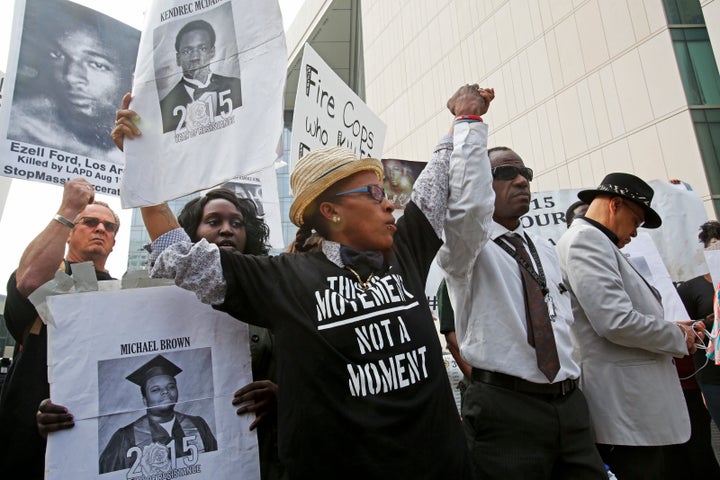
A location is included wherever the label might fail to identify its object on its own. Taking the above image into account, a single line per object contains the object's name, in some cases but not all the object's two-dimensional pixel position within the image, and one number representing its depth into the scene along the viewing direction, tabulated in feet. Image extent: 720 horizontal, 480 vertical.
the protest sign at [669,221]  15.46
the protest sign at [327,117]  10.57
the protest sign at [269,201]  12.96
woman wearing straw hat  4.61
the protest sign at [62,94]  8.95
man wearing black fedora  7.09
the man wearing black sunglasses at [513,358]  6.15
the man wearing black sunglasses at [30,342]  6.08
